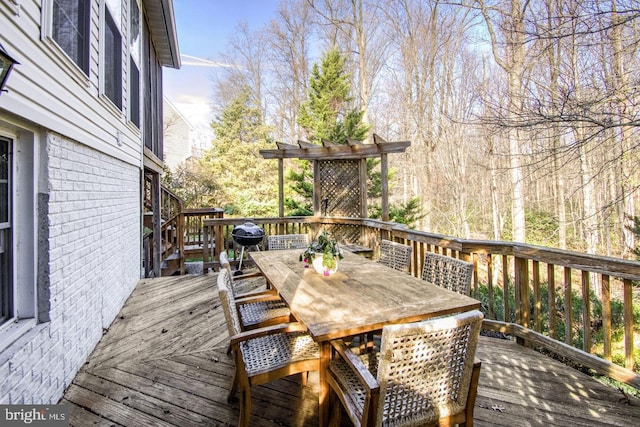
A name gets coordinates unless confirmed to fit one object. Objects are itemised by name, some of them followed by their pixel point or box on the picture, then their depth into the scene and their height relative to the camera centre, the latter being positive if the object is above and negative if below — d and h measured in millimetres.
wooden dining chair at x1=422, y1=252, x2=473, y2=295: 2348 -446
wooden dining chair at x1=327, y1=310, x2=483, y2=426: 1272 -693
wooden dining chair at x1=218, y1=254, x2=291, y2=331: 2303 -750
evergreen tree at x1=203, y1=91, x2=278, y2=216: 13596 +2715
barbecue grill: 5258 -236
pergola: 6008 +1022
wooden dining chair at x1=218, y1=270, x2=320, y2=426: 1720 -811
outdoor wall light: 1256 +657
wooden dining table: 1651 -506
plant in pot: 2555 -302
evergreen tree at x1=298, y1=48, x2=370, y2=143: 10062 +3988
